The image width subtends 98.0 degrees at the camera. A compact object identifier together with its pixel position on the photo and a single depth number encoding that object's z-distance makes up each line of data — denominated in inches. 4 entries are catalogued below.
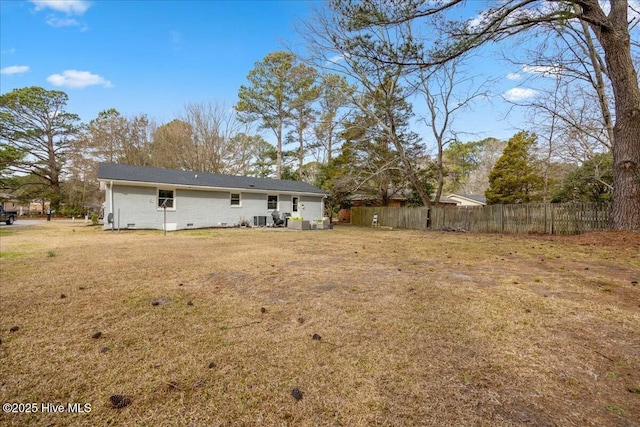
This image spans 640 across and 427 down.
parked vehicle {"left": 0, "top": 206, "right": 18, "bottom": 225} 645.3
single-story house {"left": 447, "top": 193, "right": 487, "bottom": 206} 1213.2
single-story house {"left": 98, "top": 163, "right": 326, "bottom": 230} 515.5
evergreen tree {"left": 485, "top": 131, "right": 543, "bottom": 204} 808.3
